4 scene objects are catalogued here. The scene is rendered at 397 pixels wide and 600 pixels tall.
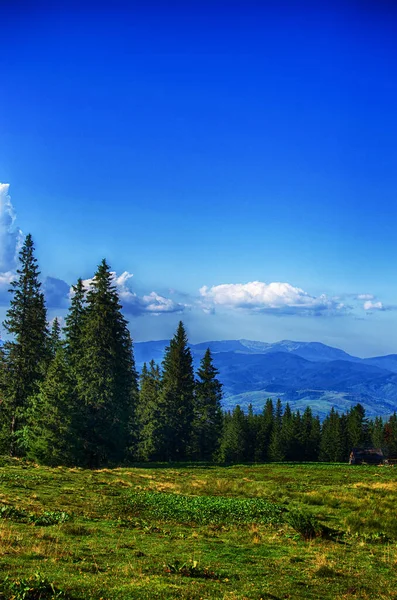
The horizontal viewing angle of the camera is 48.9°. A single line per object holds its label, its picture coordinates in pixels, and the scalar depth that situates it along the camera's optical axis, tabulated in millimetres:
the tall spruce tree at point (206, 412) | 72562
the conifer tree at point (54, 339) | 54450
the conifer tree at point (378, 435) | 125075
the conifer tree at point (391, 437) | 109212
